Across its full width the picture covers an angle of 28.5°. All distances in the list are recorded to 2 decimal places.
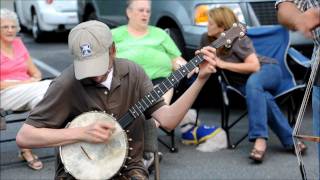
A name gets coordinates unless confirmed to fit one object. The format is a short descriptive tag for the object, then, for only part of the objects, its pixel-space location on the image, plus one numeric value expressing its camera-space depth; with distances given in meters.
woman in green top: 5.16
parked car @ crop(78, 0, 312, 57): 6.06
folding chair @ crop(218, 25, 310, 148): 5.27
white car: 11.92
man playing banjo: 2.79
